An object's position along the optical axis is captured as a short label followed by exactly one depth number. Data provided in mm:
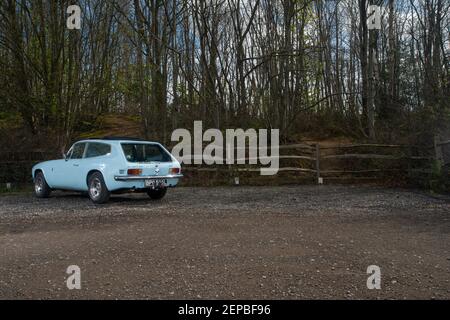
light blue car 10562
